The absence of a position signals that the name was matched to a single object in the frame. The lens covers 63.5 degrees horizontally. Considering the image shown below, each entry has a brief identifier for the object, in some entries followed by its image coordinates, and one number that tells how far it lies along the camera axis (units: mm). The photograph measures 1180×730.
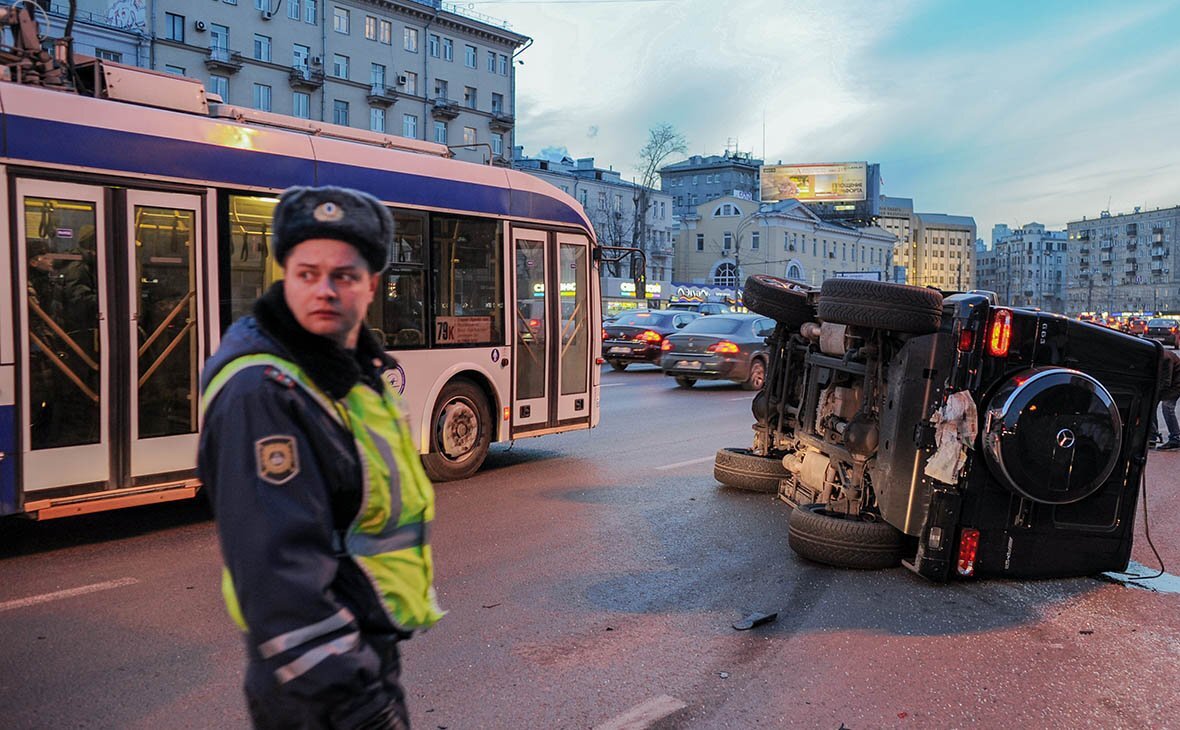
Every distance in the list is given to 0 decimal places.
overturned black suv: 5285
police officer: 1818
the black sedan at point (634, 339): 23781
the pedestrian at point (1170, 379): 5770
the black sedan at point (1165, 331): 50312
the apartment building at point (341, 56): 51969
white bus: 6184
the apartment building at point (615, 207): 79588
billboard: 104438
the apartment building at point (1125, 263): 168625
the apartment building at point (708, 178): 131500
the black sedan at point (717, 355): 18859
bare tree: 79750
